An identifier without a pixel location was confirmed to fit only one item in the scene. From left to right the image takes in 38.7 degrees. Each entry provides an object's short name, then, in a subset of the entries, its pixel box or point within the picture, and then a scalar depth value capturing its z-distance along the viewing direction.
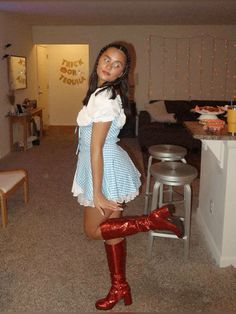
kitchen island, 2.12
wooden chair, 2.79
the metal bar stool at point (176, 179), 2.20
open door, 7.54
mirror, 5.61
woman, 1.55
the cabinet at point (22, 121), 5.60
